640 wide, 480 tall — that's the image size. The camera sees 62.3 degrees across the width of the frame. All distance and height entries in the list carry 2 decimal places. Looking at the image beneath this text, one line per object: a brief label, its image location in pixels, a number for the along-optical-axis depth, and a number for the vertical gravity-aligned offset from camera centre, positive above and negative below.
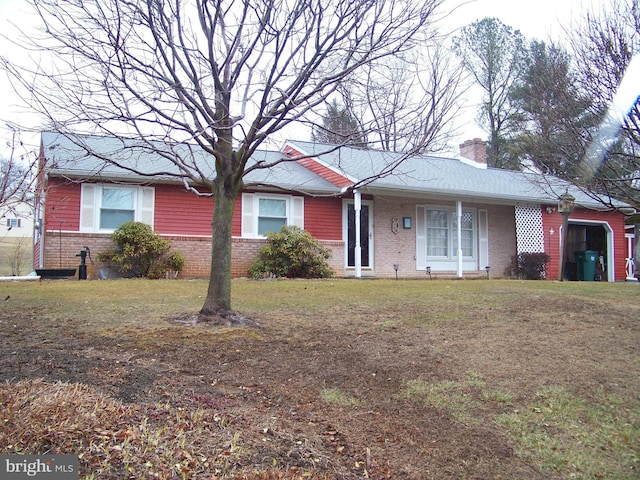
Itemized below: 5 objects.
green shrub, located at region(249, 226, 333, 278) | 13.91 +0.17
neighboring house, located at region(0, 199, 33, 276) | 16.73 +0.26
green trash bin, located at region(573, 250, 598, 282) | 19.41 +0.03
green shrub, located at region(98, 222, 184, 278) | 12.84 +0.28
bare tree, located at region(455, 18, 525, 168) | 33.31 +12.64
